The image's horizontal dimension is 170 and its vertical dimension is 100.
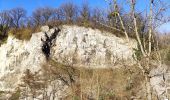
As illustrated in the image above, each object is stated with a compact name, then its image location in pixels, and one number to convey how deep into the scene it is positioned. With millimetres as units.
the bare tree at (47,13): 44471
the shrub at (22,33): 39518
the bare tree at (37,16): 44140
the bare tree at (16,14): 45932
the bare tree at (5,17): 46135
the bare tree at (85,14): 41506
